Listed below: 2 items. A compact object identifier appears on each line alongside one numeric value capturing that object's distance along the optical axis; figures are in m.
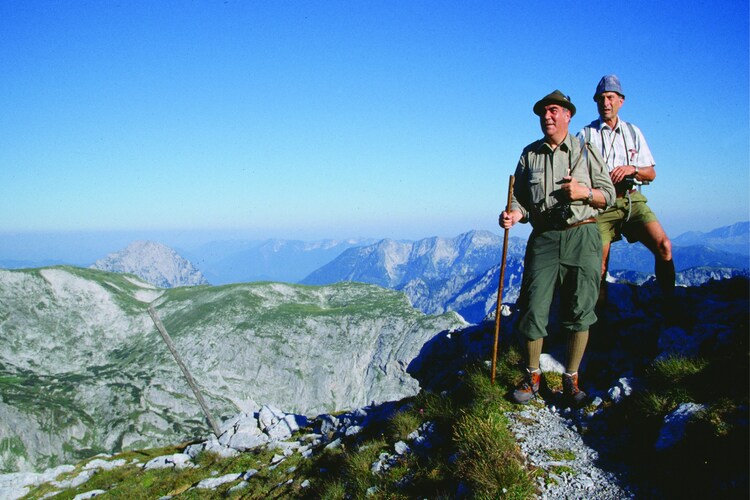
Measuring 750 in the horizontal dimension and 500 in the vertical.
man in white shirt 7.58
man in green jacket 6.29
